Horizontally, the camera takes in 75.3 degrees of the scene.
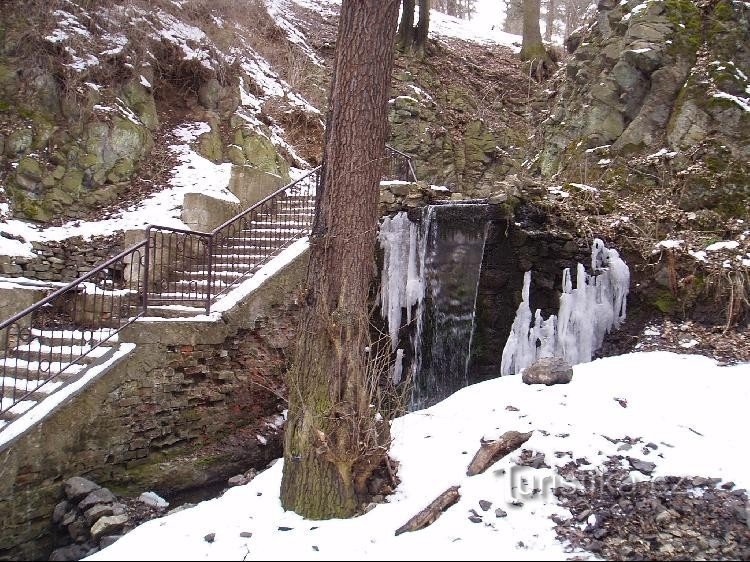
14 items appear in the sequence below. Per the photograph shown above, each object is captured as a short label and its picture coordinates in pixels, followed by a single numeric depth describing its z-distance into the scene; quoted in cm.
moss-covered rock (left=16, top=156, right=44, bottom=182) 831
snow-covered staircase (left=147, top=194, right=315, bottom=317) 623
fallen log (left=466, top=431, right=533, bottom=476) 348
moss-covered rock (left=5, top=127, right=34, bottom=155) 838
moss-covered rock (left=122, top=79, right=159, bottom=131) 1011
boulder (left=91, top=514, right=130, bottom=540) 439
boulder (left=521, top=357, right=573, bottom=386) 461
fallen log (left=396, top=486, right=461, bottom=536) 301
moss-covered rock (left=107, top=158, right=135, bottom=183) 918
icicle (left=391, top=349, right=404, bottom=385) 784
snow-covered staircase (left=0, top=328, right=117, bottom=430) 491
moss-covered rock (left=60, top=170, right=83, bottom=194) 866
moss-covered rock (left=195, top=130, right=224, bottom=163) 1046
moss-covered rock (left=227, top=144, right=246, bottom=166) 1062
